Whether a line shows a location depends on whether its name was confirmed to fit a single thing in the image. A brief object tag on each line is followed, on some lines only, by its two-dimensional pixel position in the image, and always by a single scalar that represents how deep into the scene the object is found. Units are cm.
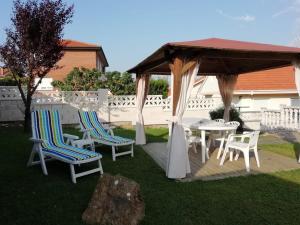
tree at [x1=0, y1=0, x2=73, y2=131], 1054
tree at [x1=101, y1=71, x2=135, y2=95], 1700
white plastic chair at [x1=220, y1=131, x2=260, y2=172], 594
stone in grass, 356
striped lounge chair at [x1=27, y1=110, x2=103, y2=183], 532
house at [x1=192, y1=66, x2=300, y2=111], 1680
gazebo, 535
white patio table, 668
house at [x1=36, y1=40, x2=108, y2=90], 2598
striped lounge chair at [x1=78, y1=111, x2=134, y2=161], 711
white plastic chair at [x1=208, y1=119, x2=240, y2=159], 703
